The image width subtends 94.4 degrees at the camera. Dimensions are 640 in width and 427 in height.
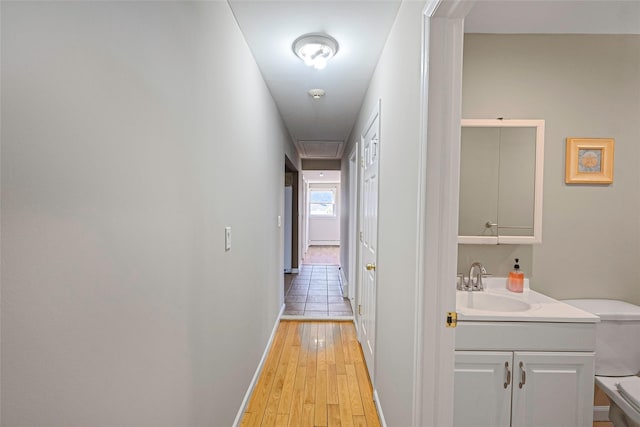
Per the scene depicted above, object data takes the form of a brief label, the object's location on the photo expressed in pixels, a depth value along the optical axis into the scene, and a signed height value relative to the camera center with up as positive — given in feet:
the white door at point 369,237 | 7.13 -0.81
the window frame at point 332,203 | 34.24 +0.38
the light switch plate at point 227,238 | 4.93 -0.57
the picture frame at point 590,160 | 6.07 +1.05
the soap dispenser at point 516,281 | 5.91 -1.44
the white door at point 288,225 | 18.78 -1.28
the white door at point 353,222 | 11.20 -0.62
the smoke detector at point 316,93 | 8.53 +3.32
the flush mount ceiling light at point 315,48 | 5.80 +3.22
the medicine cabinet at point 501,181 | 6.06 +0.59
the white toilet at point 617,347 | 5.39 -2.49
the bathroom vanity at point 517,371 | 4.59 -2.51
